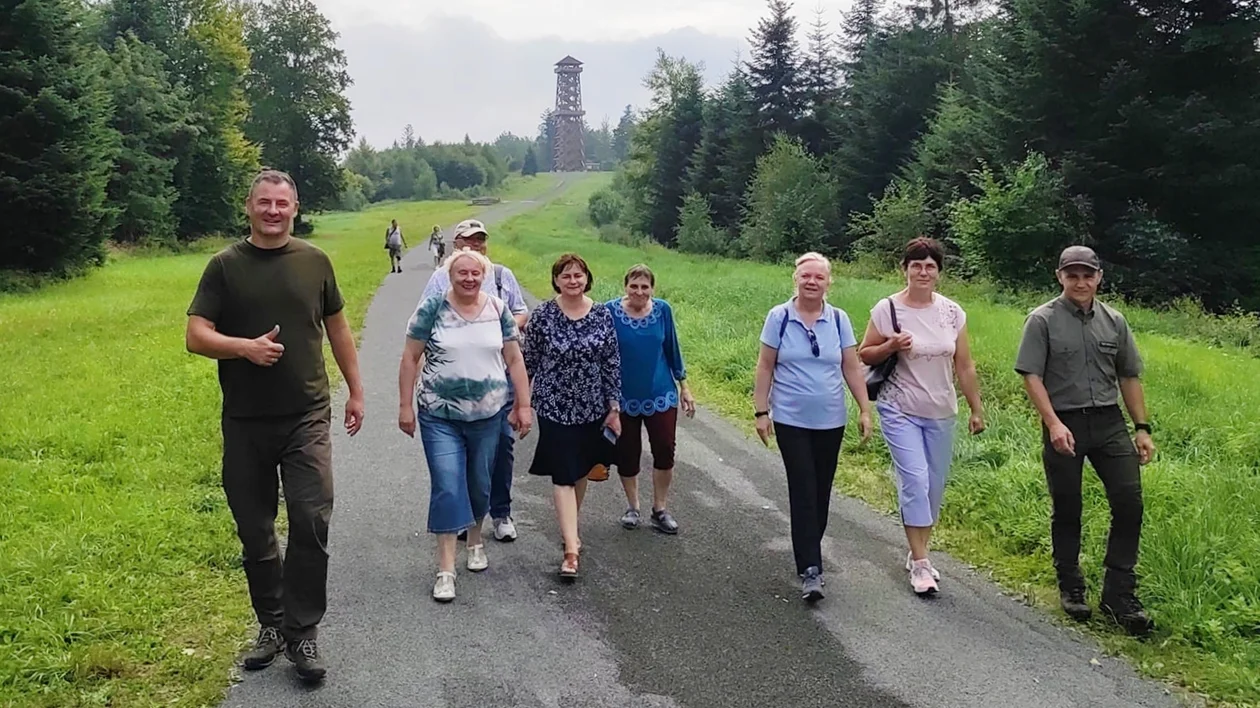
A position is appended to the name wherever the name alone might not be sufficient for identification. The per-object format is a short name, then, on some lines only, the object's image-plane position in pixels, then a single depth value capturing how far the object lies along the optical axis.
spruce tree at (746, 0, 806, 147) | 43.47
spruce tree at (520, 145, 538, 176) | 180.38
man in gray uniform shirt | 5.06
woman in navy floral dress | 5.75
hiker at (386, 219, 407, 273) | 30.64
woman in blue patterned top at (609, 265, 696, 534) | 6.20
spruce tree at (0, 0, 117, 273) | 20.62
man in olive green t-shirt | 4.08
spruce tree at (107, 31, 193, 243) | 35.97
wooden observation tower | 180.38
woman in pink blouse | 5.45
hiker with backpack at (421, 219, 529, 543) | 5.89
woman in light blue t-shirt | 5.45
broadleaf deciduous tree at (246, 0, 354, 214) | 57.62
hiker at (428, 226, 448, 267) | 29.09
